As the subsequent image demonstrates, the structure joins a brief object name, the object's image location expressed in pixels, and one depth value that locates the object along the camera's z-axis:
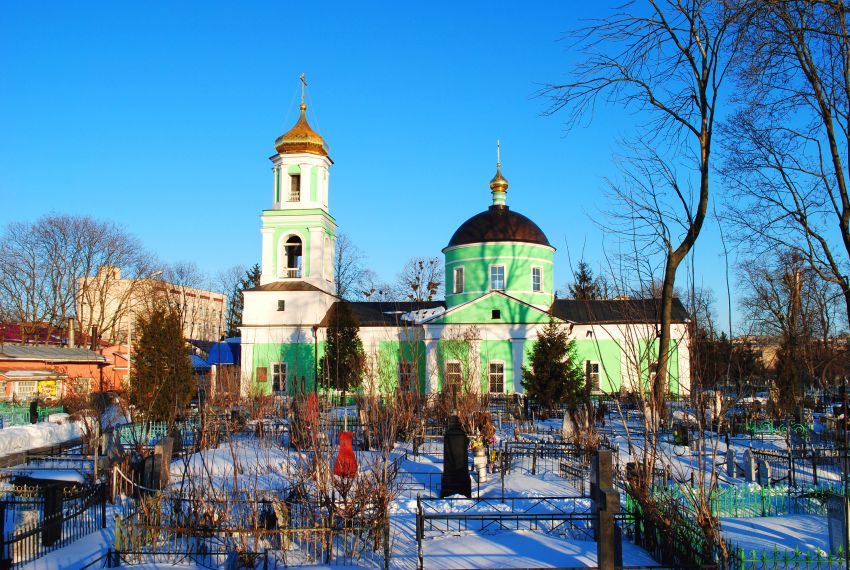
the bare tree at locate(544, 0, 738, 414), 12.90
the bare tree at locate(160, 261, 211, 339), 54.94
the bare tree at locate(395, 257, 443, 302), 55.07
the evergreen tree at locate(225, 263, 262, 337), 63.63
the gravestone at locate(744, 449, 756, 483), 14.94
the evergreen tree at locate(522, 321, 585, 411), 26.69
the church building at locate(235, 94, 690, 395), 34.59
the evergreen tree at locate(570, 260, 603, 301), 60.94
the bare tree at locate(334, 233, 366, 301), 54.28
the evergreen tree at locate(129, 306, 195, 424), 22.62
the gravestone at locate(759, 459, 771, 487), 14.35
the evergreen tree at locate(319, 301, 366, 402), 31.52
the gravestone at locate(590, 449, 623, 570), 7.32
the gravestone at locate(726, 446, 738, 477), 15.27
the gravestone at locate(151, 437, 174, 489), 12.84
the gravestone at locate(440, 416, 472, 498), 13.18
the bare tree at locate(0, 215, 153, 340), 42.22
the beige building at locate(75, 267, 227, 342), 43.40
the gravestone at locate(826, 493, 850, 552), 8.52
